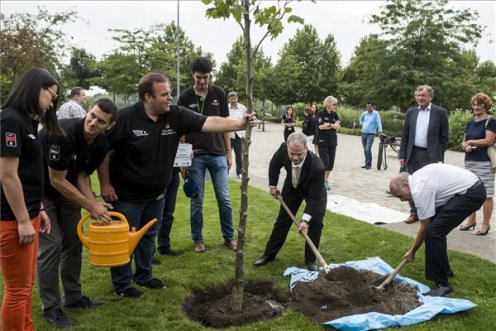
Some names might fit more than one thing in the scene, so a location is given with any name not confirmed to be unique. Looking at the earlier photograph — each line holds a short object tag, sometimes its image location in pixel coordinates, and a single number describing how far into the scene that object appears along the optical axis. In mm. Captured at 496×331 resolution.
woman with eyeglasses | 2684
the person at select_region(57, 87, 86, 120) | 8234
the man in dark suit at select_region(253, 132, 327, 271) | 4902
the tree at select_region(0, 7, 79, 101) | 17047
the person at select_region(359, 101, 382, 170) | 13625
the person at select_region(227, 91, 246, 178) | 11195
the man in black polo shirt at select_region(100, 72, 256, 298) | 3990
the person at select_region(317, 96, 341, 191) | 10281
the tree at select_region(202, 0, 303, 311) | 3543
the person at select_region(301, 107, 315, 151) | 13232
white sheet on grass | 7582
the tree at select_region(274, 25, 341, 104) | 41062
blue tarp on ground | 3732
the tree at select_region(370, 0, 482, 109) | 32125
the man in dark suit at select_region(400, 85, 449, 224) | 6852
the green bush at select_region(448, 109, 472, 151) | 18703
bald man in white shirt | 4284
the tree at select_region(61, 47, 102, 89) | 24484
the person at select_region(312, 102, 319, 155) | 10529
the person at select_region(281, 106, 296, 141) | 15150
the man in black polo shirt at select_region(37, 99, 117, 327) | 3518
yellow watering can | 3693
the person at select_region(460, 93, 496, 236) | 6398
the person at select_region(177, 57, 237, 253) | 5449
